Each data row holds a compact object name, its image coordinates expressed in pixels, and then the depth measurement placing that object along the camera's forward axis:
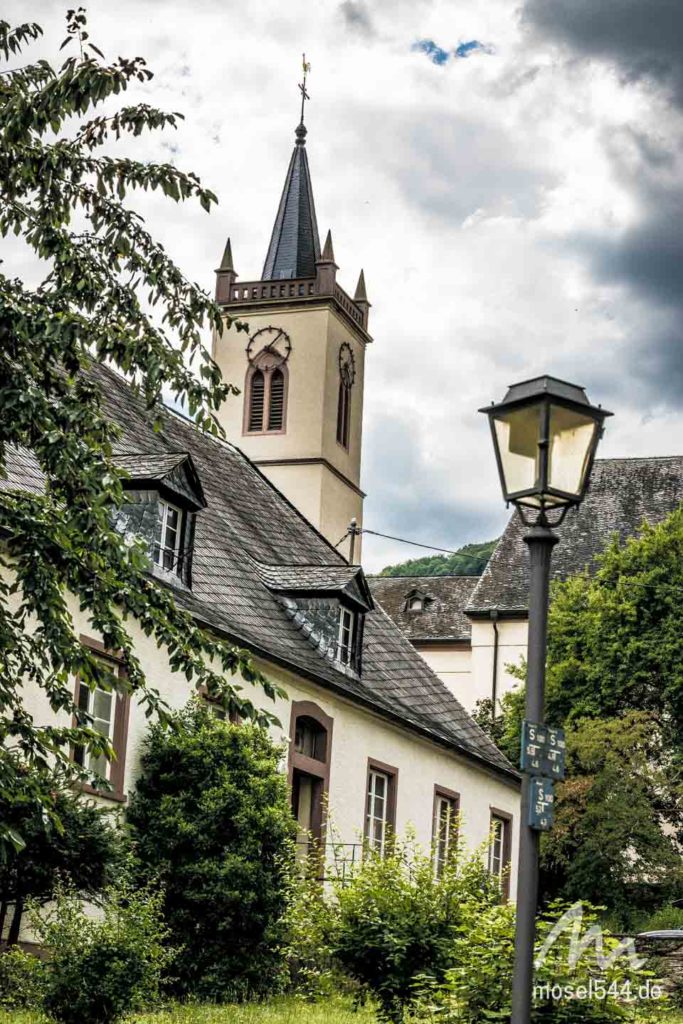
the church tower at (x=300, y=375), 58.06
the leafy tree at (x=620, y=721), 36.66
